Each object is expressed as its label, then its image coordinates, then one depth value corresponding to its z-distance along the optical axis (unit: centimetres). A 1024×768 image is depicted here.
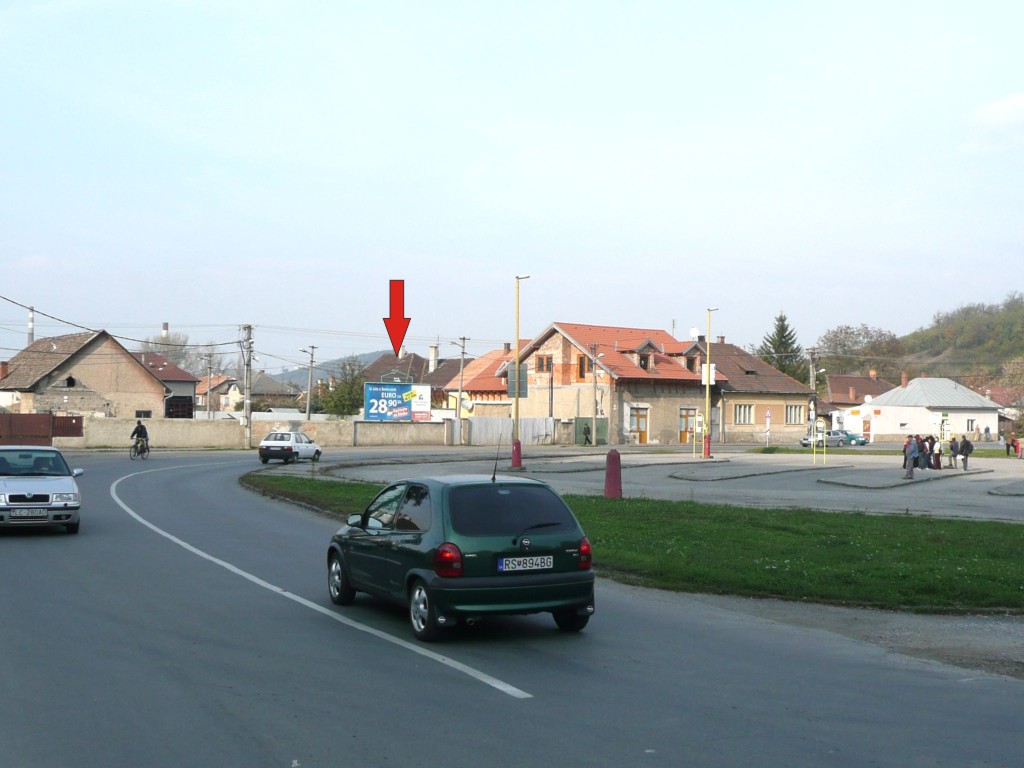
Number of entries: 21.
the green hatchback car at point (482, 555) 867
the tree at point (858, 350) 11781
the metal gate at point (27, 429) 5028
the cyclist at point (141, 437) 4738
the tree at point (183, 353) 12900
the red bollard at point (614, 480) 2377
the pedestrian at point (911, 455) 3381
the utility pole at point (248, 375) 6228
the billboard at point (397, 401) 7350
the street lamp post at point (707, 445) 4968
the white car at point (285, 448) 4547
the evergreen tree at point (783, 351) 10825
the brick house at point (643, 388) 7331
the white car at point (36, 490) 1630
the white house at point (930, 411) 8931
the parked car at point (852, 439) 8010
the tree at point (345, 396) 9588
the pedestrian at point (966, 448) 4208
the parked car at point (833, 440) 7612
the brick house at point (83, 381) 6800
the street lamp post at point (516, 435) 3872
